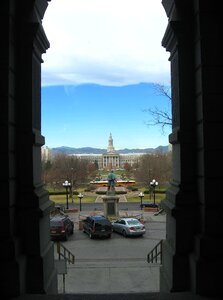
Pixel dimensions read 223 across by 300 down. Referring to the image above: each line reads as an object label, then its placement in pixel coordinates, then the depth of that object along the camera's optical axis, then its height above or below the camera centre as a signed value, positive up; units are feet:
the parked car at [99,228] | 57.27 -13.41
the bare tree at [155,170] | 141.82 -5.38
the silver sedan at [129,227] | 58.41 -13.86
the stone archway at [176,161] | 11.71 -0.07
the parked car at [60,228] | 56.08 -13.20
